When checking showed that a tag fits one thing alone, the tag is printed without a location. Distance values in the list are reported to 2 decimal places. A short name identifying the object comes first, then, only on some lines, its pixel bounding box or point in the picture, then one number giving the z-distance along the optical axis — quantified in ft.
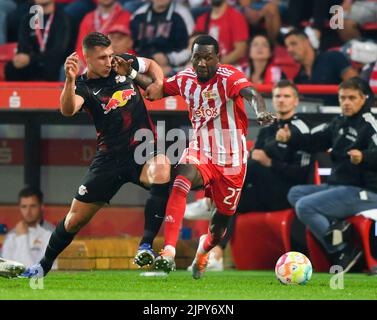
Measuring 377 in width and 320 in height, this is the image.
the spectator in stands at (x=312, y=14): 48.62
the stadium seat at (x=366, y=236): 38.83
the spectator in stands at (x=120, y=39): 46.85
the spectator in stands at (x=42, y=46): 47.26
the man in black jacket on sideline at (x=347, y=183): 38.93
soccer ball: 31.99
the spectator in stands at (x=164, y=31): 47.55
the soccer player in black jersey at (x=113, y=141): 32.42
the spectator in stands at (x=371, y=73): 44.80
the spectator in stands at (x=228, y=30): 47.98
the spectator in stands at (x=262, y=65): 46.60
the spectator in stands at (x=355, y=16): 48.67
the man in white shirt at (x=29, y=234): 42.01
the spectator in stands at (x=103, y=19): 48.42
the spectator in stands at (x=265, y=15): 49.37
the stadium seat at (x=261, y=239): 40.65
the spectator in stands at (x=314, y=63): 45.68
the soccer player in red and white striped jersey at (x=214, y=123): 31.83
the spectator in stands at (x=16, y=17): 50.01
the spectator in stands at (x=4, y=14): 50.14
